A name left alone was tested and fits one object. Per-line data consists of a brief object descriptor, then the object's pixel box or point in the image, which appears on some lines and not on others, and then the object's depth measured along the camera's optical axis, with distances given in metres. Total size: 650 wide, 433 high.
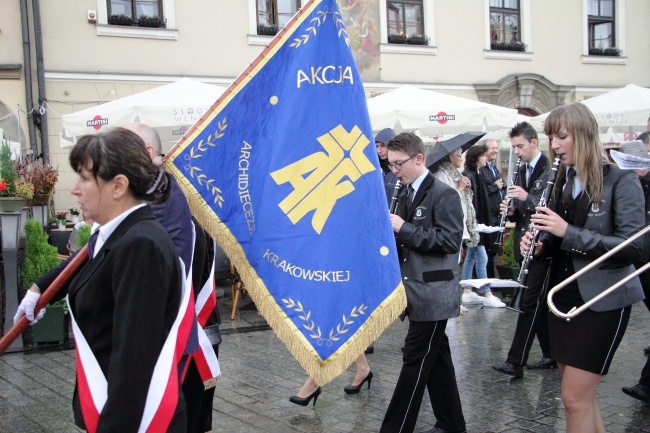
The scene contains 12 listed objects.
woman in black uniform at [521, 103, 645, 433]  3.47
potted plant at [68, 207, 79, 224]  11.49
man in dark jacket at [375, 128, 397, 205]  7.51
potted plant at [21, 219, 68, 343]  7.30
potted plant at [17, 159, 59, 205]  9.14
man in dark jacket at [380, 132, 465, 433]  4.22
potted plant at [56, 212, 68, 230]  10.82
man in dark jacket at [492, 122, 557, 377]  5.91
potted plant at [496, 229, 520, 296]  10.35
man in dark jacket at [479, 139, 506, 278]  10.27
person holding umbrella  5.66
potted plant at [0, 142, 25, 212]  7.78
